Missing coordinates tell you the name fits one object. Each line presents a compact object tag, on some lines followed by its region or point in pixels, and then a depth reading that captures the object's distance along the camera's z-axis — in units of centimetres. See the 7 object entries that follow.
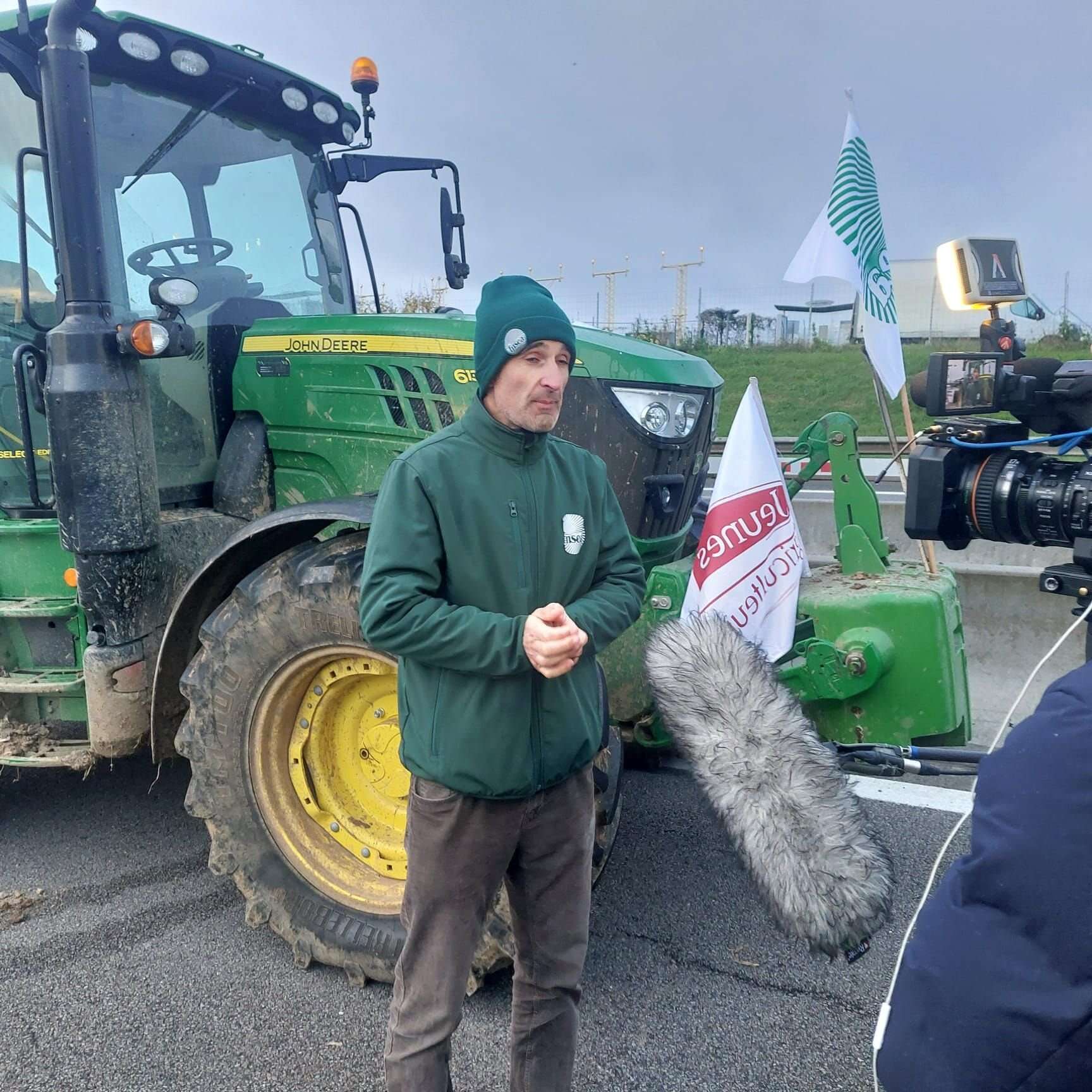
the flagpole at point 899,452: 315
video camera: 211
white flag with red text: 319
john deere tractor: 282
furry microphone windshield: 161
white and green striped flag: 357
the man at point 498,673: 184
